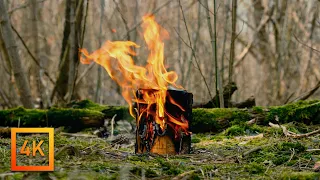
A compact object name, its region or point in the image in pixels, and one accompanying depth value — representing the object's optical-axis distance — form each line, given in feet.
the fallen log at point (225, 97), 20.85
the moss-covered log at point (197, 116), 17.72
